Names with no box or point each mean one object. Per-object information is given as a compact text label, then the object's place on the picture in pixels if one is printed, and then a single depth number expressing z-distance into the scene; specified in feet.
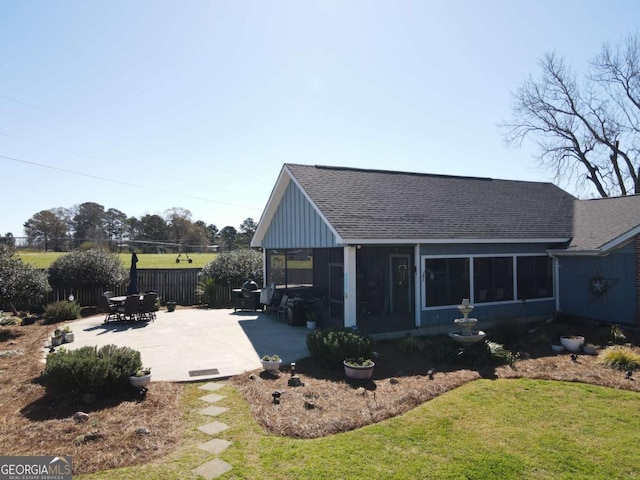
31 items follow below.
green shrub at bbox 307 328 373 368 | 27.53
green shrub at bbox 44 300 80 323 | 45.96
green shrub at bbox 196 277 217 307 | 60.03
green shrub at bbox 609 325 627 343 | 35.45
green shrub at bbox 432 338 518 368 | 29.32
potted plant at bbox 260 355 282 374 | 26.37
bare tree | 95.76
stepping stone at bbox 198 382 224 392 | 23.53
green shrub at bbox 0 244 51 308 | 41.19
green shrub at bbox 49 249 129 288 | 53.31
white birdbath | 29.76
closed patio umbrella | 47.91
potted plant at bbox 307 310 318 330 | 41.98
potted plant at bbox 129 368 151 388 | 22.30
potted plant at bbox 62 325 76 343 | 34.43
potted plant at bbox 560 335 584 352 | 33.55
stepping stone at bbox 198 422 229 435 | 17.76
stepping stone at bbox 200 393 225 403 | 21.73
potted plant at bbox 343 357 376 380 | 25.11
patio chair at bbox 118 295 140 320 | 43.60
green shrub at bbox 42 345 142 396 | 20.99
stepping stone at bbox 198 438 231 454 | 15.97
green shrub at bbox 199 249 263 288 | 61.16
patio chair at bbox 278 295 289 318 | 47.67
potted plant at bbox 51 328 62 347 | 33.50
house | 38.60
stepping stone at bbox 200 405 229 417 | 19.84
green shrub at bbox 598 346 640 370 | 28.43
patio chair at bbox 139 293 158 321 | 45.43
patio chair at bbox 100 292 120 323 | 44.42
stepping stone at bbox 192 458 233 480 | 14.07
